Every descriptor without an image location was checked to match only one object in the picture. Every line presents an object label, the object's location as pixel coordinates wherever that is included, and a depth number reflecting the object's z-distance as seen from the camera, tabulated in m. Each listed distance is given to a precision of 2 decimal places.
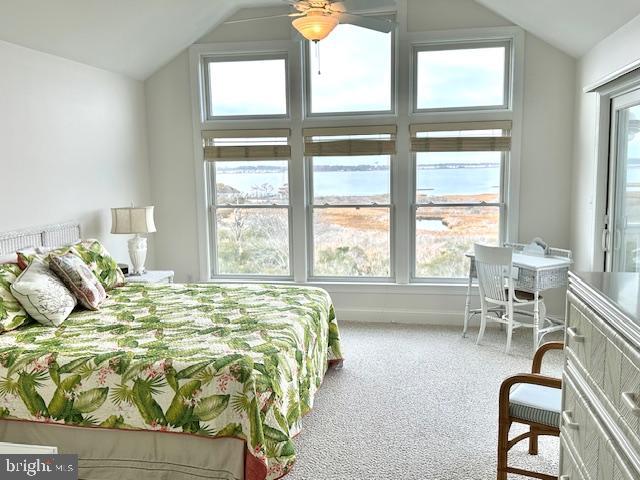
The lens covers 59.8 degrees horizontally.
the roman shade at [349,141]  5.32
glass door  3.75
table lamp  4.75
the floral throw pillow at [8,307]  3.06
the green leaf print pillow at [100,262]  3.94
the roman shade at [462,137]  5.11
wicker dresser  1.46
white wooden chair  4.42
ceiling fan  3.13
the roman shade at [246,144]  5.53
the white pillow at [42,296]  3.18
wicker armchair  2.40
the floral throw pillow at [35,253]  3.44
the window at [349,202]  5.41
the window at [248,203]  5.61
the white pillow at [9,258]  3.44
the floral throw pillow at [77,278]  3.47
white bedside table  4.60
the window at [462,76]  5.14
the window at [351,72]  5.33
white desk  4.37
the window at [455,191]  5.20
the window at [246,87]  5.54
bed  2.51
